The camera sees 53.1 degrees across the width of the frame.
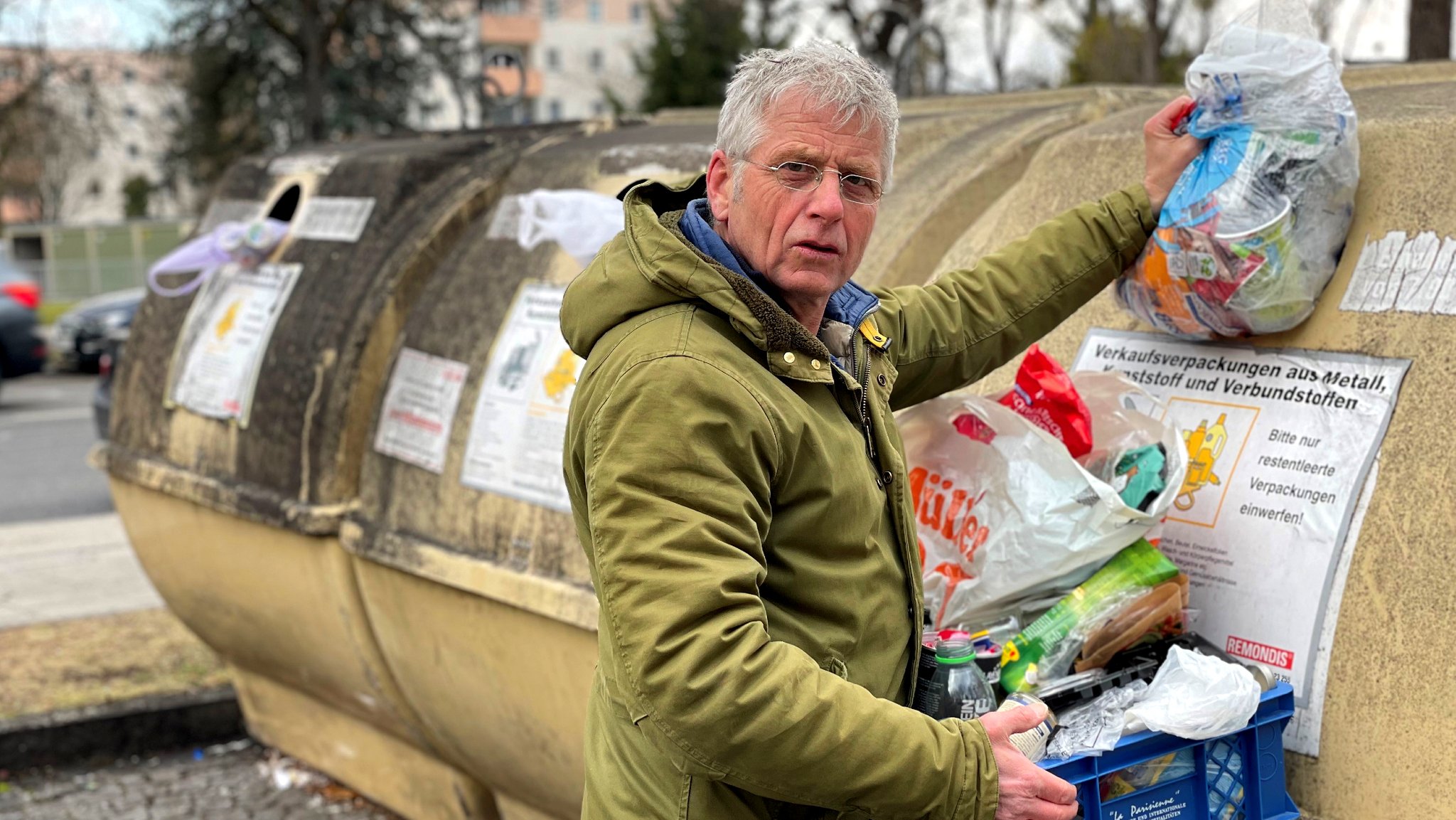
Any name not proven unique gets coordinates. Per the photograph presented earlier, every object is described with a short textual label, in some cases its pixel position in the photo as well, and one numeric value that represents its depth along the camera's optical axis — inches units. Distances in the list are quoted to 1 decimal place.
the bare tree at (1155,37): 589.0
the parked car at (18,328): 507.5
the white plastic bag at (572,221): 131.5
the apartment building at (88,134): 916.6
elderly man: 62.2
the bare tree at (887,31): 728.3
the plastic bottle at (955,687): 76.7
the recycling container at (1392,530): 78.0
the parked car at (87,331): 652.1
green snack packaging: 83.9
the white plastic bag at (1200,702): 74.8
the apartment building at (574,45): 1812.3
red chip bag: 89.7
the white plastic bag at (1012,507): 85.5
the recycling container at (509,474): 123.6
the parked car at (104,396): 318.0
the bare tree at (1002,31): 932.0
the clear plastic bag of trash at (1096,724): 74.1
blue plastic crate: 74.2
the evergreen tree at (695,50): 942.4
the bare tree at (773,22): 902.4
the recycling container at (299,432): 150.9
